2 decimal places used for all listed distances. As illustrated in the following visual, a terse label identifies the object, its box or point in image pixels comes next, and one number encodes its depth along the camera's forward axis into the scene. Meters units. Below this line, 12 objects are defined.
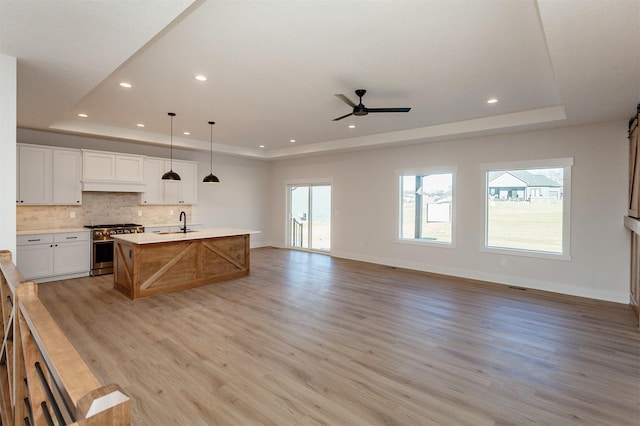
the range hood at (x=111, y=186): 6.24
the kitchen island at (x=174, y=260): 4.85
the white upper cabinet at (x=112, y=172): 6.24
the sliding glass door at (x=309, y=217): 9.06
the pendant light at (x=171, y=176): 5.51
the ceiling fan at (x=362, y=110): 4.07
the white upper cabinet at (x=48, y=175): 5.59
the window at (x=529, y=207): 5.42
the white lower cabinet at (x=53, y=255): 5.41
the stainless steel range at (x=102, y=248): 6.13
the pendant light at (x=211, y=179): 6.06
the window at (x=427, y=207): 6.75
